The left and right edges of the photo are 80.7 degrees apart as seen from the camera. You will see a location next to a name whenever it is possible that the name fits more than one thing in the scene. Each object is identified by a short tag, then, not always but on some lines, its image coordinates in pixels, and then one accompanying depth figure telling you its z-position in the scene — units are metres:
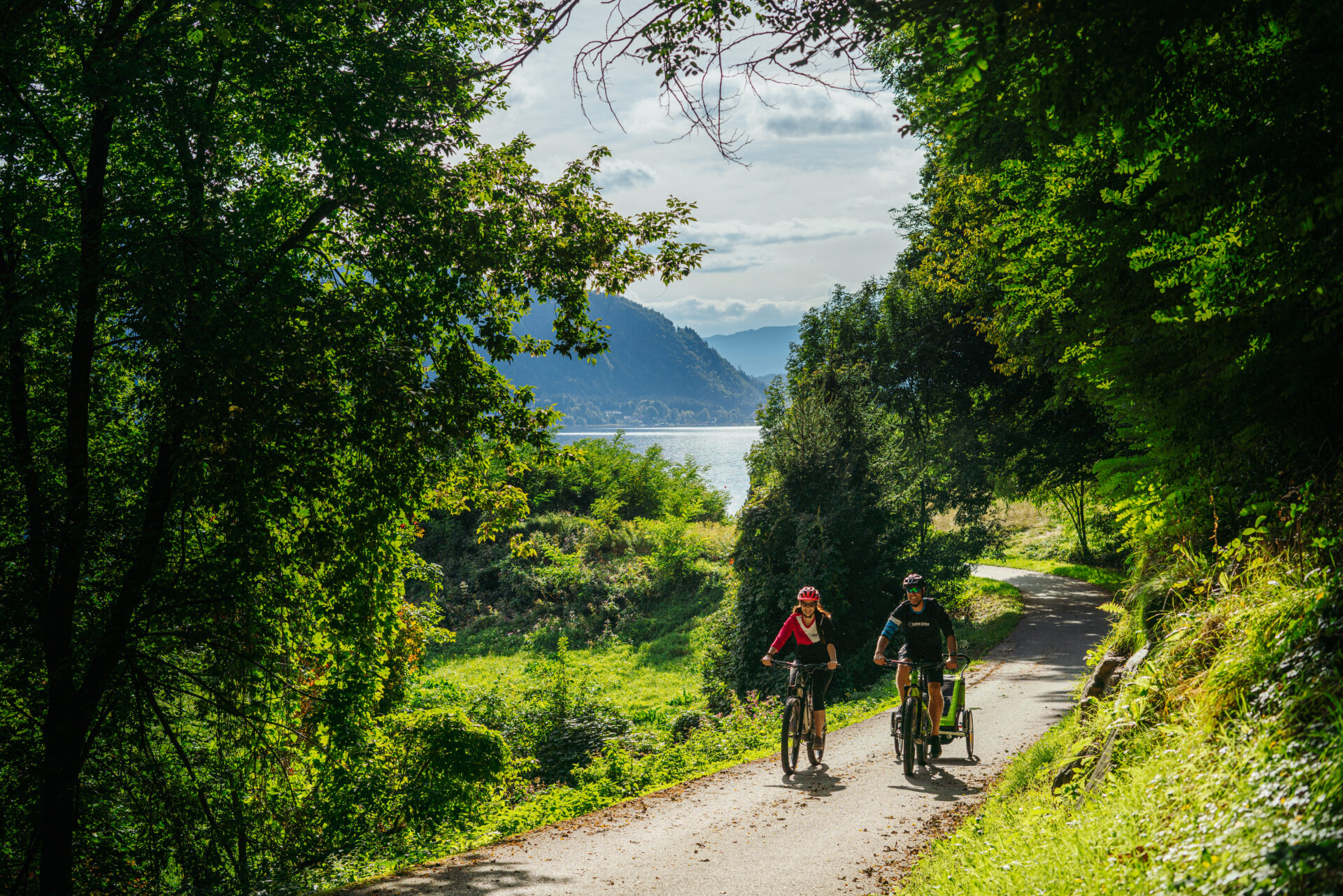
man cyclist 9.12
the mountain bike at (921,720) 9.07
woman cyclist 9.80
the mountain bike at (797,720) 9.70
